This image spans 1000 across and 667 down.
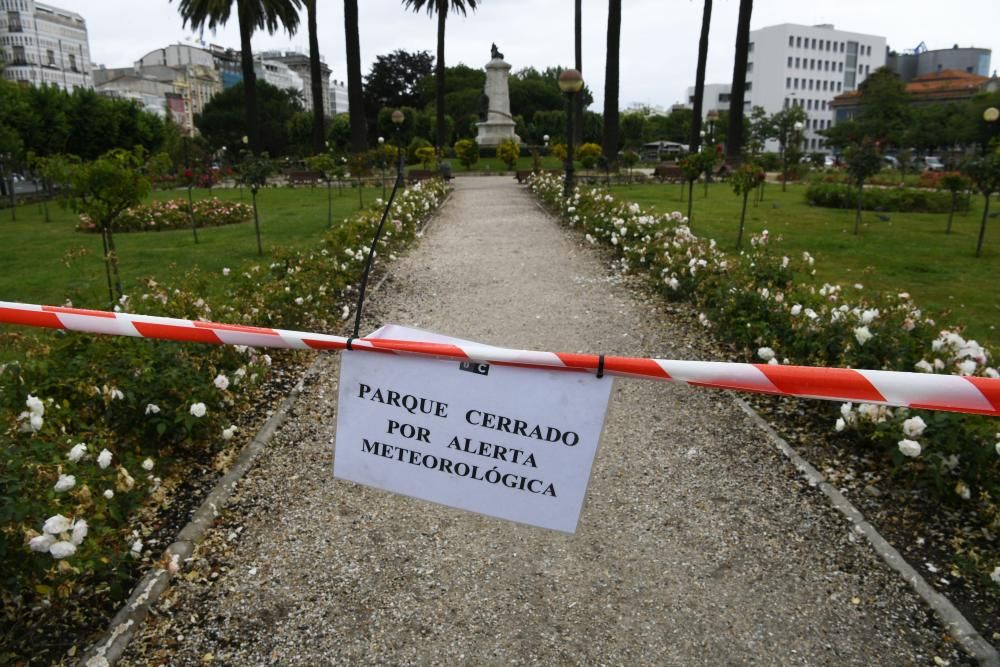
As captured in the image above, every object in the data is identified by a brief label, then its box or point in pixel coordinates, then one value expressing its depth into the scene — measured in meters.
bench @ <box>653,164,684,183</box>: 30.08
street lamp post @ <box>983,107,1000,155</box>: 18.48
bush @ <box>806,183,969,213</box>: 19.25
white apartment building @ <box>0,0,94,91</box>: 97.50
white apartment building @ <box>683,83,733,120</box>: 117.17
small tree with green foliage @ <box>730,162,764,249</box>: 12.63
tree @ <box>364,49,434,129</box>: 65.50
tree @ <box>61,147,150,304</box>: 7.21
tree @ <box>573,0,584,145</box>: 38.97
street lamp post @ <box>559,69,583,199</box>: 16.19
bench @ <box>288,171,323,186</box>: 29.88
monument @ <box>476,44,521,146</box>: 39.38
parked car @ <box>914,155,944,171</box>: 45.06
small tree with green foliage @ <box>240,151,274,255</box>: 12.21
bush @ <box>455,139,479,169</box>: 34.47
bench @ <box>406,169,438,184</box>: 28.78
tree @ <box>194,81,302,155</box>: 60.53
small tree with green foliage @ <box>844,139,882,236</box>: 14.79
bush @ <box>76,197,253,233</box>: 15.55
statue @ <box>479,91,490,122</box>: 40.41
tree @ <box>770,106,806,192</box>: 29.57
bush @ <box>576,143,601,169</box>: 28.28
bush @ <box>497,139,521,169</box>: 32.41
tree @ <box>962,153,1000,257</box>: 11.51
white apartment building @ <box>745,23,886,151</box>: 106.88
